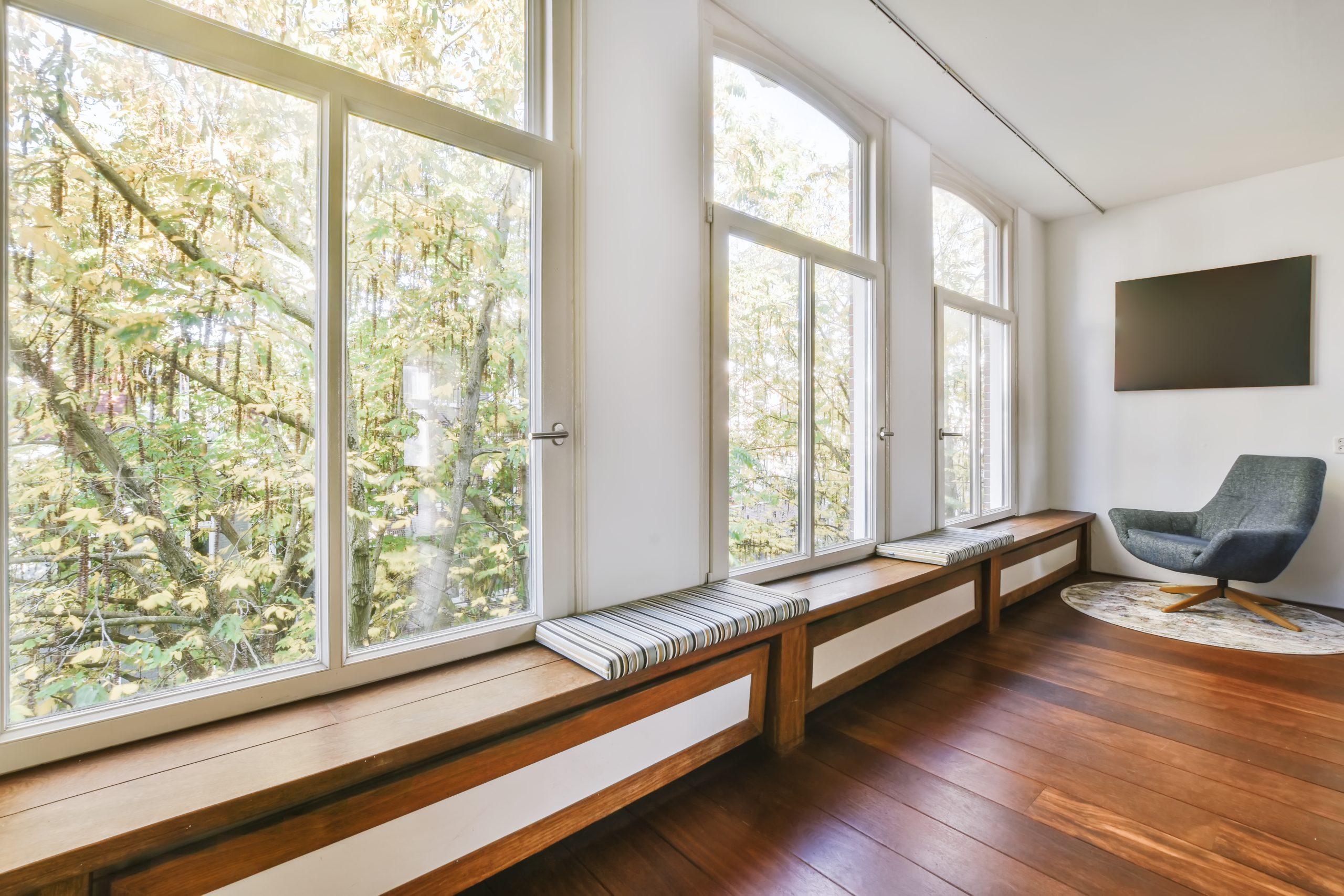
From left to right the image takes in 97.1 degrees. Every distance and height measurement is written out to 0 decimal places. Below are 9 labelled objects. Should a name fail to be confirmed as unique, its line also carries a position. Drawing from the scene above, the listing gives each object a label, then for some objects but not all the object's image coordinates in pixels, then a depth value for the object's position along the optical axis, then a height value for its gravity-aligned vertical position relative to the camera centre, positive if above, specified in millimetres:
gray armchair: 3295 -550
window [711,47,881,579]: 2445 +501
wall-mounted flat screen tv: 3799 +765
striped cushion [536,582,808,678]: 1601 -550
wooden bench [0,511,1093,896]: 1018 -707
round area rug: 3115 -1062
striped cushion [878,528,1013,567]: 2922 -545
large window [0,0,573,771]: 1209 +233
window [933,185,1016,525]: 3787 +540
